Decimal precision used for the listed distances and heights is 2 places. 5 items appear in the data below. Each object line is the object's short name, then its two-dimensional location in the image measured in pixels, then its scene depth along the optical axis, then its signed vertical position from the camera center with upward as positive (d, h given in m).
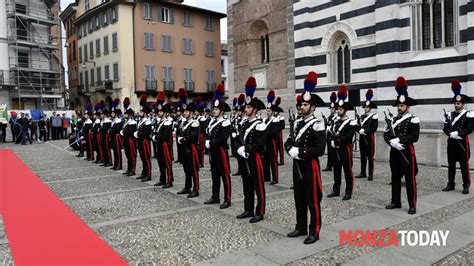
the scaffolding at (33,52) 34.88 +6.53
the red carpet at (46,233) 5.46 -1.87
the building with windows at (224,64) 54.06 +7.34
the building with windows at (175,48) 39.88 +7.50
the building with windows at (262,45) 26.73 +5.21
